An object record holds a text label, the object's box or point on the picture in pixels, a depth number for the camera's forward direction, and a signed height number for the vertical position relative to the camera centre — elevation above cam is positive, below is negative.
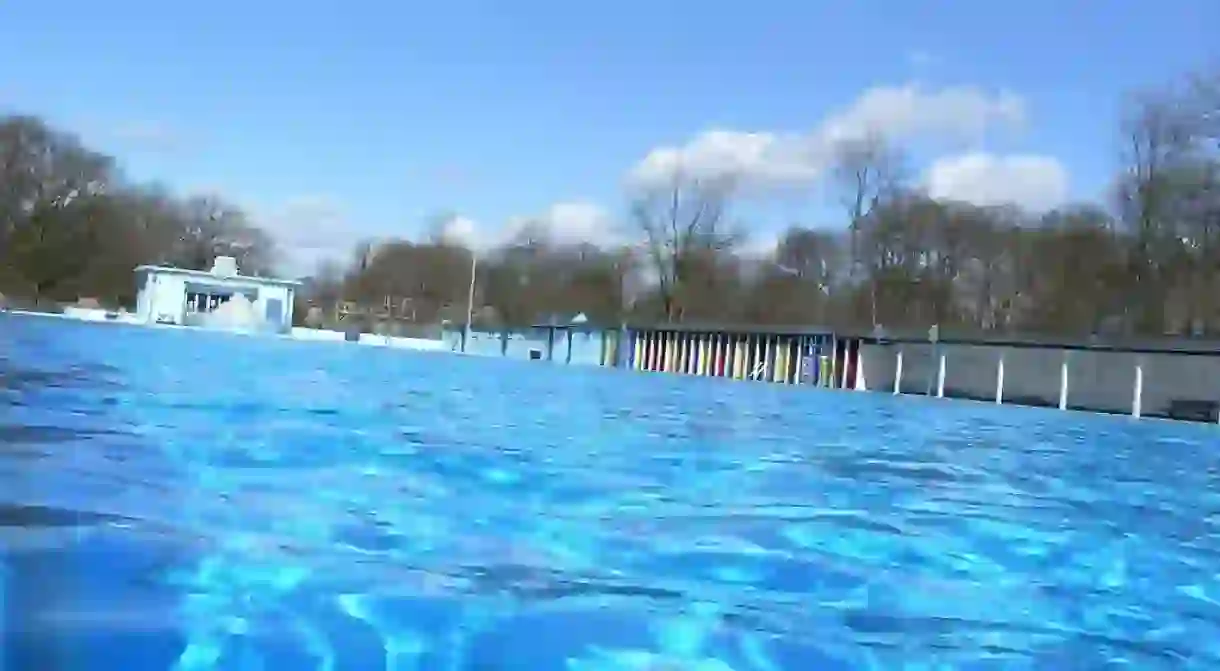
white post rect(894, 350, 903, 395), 23.90 -0.43
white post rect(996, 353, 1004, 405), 21.38 -0.43
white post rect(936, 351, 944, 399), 22.84 -0.54
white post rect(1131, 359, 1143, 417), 18.89 -0.49
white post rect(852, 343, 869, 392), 25.08 -0.58
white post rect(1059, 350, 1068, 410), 20.16 -0.46
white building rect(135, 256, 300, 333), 35.84 +0.63
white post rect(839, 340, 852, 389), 25.86 -0.16
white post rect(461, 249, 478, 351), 38.18 +1.04
